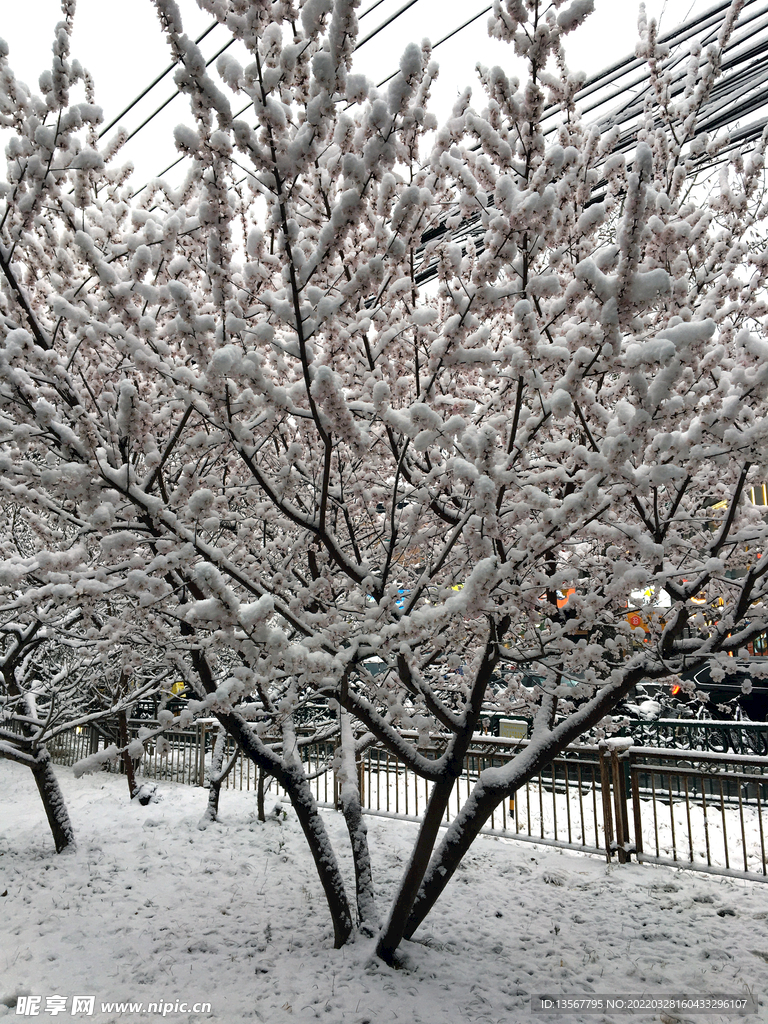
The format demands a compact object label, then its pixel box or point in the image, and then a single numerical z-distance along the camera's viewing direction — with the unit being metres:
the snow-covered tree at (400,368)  2.32
